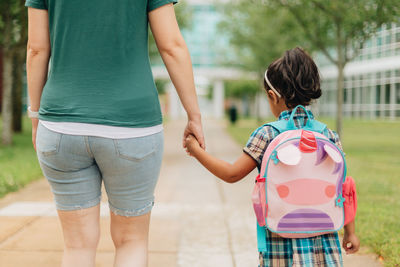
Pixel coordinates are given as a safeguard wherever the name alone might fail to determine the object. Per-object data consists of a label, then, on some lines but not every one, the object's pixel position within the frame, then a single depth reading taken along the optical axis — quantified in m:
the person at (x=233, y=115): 26.68
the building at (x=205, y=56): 50.44
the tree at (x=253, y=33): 21.25
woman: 1.71
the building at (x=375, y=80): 29.66
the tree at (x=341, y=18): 9.40
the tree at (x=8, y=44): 9.87
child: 1.96
